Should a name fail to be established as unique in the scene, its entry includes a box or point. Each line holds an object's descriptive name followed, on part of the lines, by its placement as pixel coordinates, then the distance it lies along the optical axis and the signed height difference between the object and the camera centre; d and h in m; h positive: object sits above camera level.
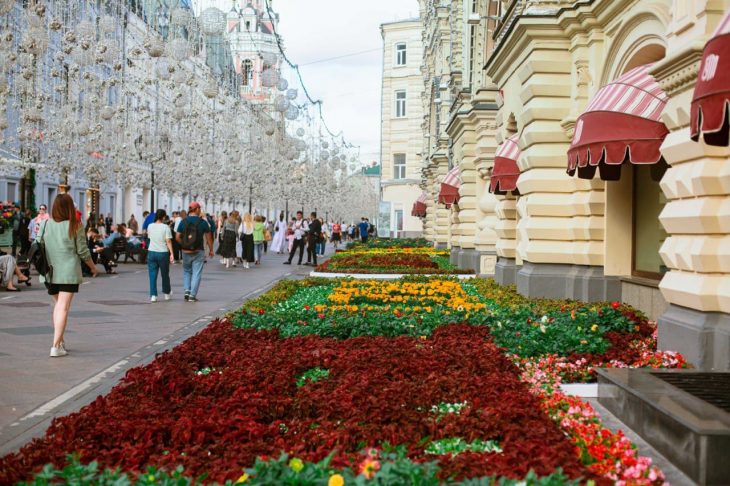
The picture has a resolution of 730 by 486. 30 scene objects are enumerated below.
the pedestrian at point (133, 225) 46.33 -0.31
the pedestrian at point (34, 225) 25.93 -0.27
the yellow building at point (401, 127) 78.00 +8.40
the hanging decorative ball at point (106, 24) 18.65 +3.95
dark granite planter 5.16 -1.18
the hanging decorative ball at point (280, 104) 23.83 +3.05
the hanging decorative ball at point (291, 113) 27.03 +3.22
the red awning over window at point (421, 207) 54.56 +1.13
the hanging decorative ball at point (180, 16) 16.75 +3.71
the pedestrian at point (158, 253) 19.50 -0.71
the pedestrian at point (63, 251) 11.84 -0.44
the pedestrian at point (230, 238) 33.59 -0.61
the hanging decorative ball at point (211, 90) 21.28 +3.05
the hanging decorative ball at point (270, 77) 20.25 +3.18
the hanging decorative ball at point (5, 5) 14.45 +3.32
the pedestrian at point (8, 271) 21.12 -1.26
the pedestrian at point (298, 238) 38.62 -0.62
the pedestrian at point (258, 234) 37.72 -0.51
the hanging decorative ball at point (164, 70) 20.70 +3.39
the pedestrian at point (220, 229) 35.90 -0.42
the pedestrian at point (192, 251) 19.78 -0.66
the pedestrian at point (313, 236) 37.25 -0.51
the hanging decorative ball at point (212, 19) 17.84 +3.90
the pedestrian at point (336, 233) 72.75 -0.71
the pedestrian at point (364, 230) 59.28 -0.34
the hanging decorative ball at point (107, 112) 24.21 +2.79
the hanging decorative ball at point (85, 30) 17.02 +3.48
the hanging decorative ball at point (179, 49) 18.42 +3.44
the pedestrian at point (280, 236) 51.09 -0.75
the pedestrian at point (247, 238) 34.91 -0.62
